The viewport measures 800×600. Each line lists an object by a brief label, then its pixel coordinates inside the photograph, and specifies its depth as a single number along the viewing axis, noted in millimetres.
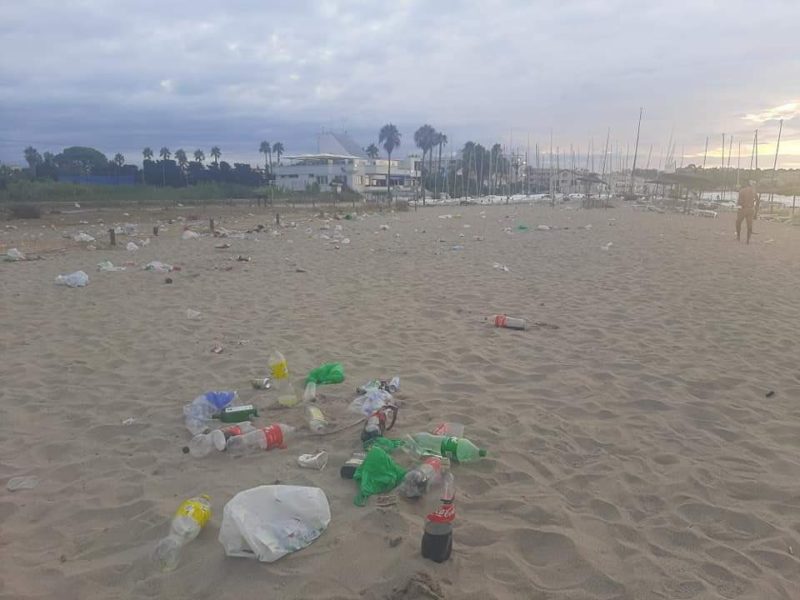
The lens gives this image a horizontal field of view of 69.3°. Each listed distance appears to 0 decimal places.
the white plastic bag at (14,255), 11208
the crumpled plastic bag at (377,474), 2693
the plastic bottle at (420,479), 2670
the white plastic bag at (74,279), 8336
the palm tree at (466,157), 82488
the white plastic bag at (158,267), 9789
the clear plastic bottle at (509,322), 5852
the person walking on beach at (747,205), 14211
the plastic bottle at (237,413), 3574
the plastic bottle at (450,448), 3057
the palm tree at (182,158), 50588
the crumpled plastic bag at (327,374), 4287
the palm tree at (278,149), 92688
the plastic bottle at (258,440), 3207
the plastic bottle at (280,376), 4071
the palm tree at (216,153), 80750
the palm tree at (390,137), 86938
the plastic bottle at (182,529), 2273
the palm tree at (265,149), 91938
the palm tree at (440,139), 90750
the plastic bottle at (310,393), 3932
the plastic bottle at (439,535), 2207
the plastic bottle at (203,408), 3484
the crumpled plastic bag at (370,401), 3670
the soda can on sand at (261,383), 4172
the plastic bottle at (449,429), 3312
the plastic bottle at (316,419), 3430
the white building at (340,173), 70562
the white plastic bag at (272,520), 2260
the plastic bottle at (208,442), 3176
